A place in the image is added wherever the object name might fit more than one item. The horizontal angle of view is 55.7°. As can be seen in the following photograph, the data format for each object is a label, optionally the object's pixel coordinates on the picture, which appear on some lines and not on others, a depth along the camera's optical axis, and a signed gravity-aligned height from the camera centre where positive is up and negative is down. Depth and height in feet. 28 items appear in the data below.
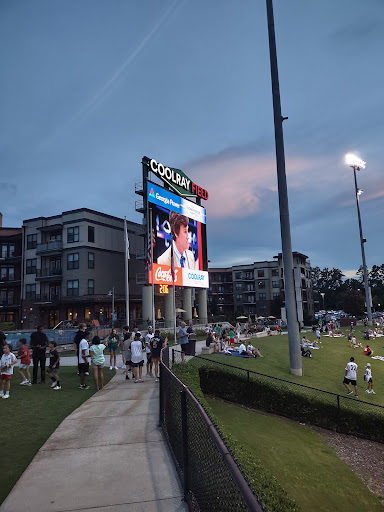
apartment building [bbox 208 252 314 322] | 285.43 +13.60
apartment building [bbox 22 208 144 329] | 158.81 +19.01
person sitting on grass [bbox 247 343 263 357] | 81.64 -10.38
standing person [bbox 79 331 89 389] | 43.04 -5.80
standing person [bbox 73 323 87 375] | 48.88 -3.25
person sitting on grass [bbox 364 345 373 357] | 106.01 -14.63
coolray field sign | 143.33 +55.19
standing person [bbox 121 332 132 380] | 47.73 -5.57
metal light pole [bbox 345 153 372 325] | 157.56 +52.16
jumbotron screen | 135.44 +29.11
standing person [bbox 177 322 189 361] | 69.87 -5.80
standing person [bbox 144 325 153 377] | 51.58 -7.13
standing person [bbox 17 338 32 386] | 44.62 -5.69
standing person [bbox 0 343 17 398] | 38.42 -5.60
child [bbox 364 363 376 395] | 65.87 -14.51
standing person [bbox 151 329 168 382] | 47.73 -5.30
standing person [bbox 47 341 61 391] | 43.21 -6.45
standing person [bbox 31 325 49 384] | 45.57 -4.56
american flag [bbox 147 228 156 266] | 131.98 +25.25
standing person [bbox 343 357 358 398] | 64.08 -12.93
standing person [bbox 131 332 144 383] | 44.96 -5.69
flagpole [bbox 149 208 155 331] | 128.49 +28.95
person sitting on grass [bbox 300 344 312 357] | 92.07 -12.45
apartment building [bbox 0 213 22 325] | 171.73 +19.35
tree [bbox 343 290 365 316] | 266.57 -1.01
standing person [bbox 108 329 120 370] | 58.70 -5.78
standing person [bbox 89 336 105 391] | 42.42 -5.34
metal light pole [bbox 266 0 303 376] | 64.13 +15.07
